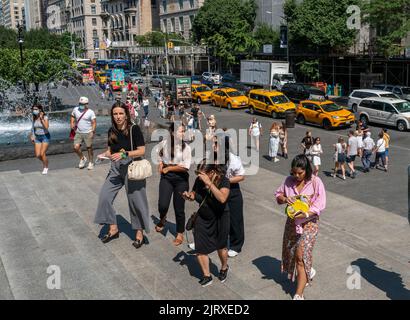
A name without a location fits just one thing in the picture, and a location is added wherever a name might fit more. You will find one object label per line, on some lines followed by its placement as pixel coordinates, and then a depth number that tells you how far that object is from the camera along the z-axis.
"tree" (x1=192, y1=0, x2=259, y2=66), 54.88
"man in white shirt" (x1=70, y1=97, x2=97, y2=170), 10.78
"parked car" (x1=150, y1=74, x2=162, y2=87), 52.28
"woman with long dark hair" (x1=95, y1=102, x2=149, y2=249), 6.32
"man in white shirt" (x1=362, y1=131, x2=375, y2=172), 14.52
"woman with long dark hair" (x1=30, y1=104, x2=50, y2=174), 10.59
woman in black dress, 5.36
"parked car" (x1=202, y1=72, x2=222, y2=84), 51.36
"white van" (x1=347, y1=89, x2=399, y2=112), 26.16
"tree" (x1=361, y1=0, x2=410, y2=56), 30.53
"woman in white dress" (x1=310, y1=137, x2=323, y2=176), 14.00
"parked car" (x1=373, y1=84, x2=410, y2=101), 29.77
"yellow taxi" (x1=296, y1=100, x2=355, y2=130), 23.69
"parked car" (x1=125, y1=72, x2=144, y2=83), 57.44
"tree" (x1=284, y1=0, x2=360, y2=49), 39.66
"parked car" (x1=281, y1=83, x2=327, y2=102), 33.69
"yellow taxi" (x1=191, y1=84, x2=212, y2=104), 37.33
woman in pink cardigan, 5.07
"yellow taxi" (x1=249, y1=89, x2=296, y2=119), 28.06
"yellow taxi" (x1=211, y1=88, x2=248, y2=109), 33.00
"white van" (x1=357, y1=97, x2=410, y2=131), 22.78
